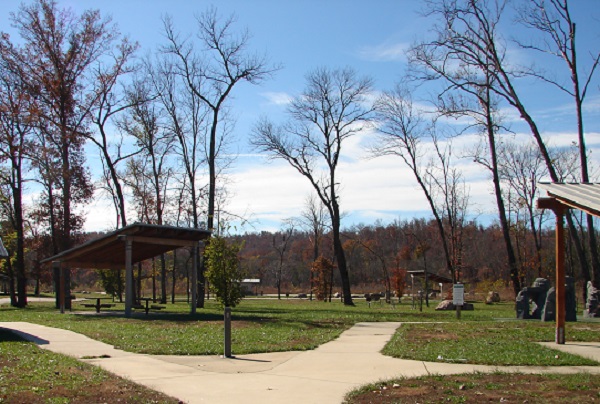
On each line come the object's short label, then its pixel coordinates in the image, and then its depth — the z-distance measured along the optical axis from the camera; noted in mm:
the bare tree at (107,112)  34594
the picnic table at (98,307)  25281
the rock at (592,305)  23638
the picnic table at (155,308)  26259
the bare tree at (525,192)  45250
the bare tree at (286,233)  63194
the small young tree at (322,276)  45312
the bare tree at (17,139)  33469
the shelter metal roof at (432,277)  32969
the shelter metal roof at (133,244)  22344
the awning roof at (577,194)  9289
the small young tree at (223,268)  18875
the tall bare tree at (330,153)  39875
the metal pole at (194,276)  24281
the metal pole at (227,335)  11047
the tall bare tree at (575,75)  23828
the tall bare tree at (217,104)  34094
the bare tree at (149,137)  39188
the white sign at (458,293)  20766
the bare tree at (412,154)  41875
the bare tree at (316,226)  62469
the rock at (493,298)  45100
